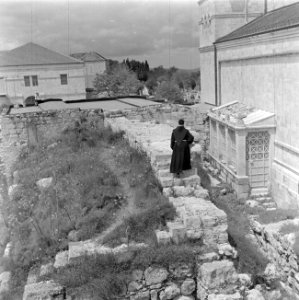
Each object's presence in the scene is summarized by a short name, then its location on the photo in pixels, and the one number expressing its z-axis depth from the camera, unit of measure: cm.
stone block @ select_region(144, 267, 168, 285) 593
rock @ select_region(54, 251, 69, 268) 617
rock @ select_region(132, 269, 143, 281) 591
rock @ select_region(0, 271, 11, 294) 664
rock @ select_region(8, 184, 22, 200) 1021
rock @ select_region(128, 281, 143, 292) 587
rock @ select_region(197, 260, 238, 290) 591
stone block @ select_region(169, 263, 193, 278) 602
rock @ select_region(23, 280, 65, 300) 566
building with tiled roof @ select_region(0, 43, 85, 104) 3588
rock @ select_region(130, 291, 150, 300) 588
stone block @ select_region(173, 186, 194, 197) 780
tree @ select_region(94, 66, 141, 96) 4338
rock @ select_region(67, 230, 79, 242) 696
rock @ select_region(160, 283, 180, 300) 596
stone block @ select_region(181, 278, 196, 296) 605
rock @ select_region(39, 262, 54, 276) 617
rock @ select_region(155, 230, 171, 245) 633
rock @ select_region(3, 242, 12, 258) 801
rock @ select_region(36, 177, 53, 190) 968
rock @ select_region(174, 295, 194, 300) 603
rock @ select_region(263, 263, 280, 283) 702
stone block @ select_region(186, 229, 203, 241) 643
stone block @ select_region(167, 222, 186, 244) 639
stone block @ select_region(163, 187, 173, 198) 778
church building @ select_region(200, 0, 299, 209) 1449
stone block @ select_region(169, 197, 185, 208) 727
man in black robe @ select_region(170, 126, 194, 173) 810
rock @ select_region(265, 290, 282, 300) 654
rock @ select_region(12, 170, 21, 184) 1141
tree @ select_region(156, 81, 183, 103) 4744
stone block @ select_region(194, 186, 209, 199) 771
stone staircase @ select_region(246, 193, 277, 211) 1513
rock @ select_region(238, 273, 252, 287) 609
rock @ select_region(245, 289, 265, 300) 596
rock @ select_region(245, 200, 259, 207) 1491
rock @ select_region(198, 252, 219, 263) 616
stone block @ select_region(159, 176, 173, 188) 807
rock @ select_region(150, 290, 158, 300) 595
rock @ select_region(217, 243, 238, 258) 633
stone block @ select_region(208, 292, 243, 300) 586
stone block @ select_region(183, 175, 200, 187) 816
